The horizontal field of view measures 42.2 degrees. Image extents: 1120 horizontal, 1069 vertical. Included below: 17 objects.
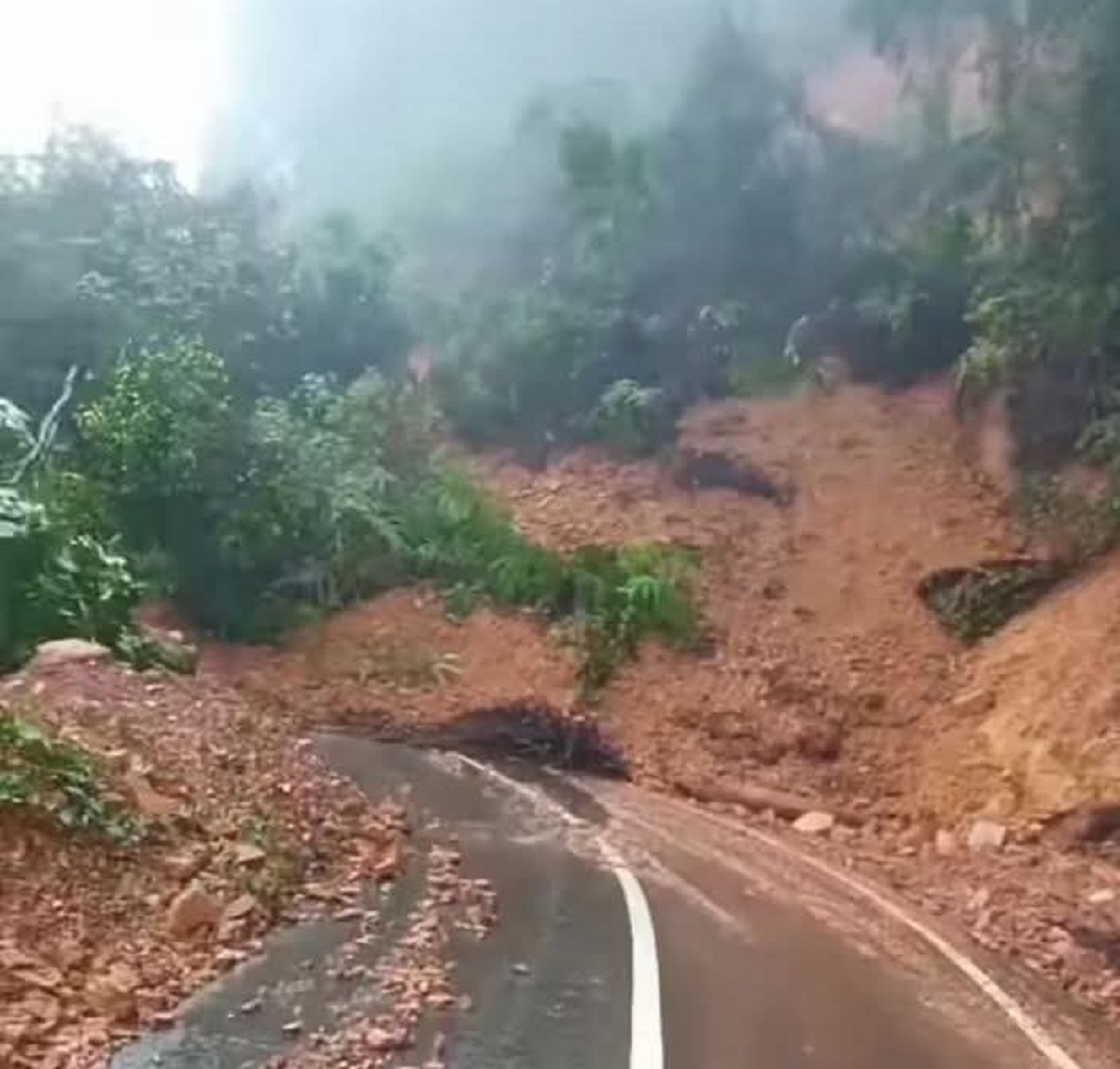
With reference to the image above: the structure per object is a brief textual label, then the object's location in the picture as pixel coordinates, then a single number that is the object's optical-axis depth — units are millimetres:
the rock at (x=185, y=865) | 7273
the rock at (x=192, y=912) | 6786
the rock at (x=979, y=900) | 9039
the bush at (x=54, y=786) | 7043
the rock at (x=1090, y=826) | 10047
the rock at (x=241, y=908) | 7027
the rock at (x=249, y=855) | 7660
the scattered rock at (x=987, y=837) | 10430
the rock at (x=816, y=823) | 11711
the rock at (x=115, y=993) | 5762
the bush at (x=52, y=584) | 11906
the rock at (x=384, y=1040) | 5520
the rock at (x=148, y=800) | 7734
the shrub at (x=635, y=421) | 19156
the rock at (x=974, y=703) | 12688
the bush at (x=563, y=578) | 15477
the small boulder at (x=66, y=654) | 10398
